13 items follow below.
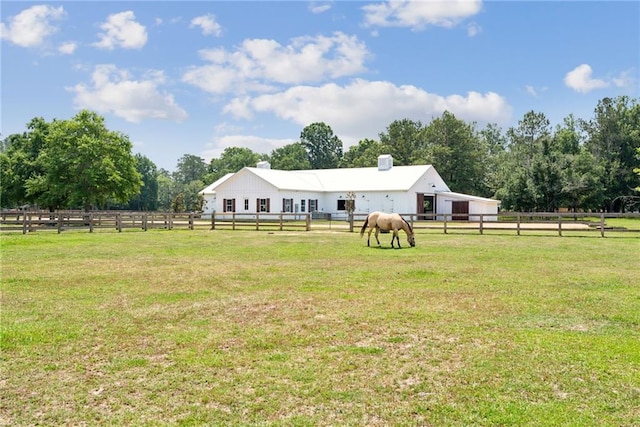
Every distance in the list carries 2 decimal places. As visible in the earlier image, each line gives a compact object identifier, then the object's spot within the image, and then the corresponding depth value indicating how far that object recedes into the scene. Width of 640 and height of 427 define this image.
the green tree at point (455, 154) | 53.44
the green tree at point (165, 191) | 95.55
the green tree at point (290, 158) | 77.88
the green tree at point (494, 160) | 53.57
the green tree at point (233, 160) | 82.19
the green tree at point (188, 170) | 122.31
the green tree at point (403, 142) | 57.32
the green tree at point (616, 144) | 51.06
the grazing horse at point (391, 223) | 15.86
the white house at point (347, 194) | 38.97
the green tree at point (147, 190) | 84.69
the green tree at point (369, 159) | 58.70
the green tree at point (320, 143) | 93.50
